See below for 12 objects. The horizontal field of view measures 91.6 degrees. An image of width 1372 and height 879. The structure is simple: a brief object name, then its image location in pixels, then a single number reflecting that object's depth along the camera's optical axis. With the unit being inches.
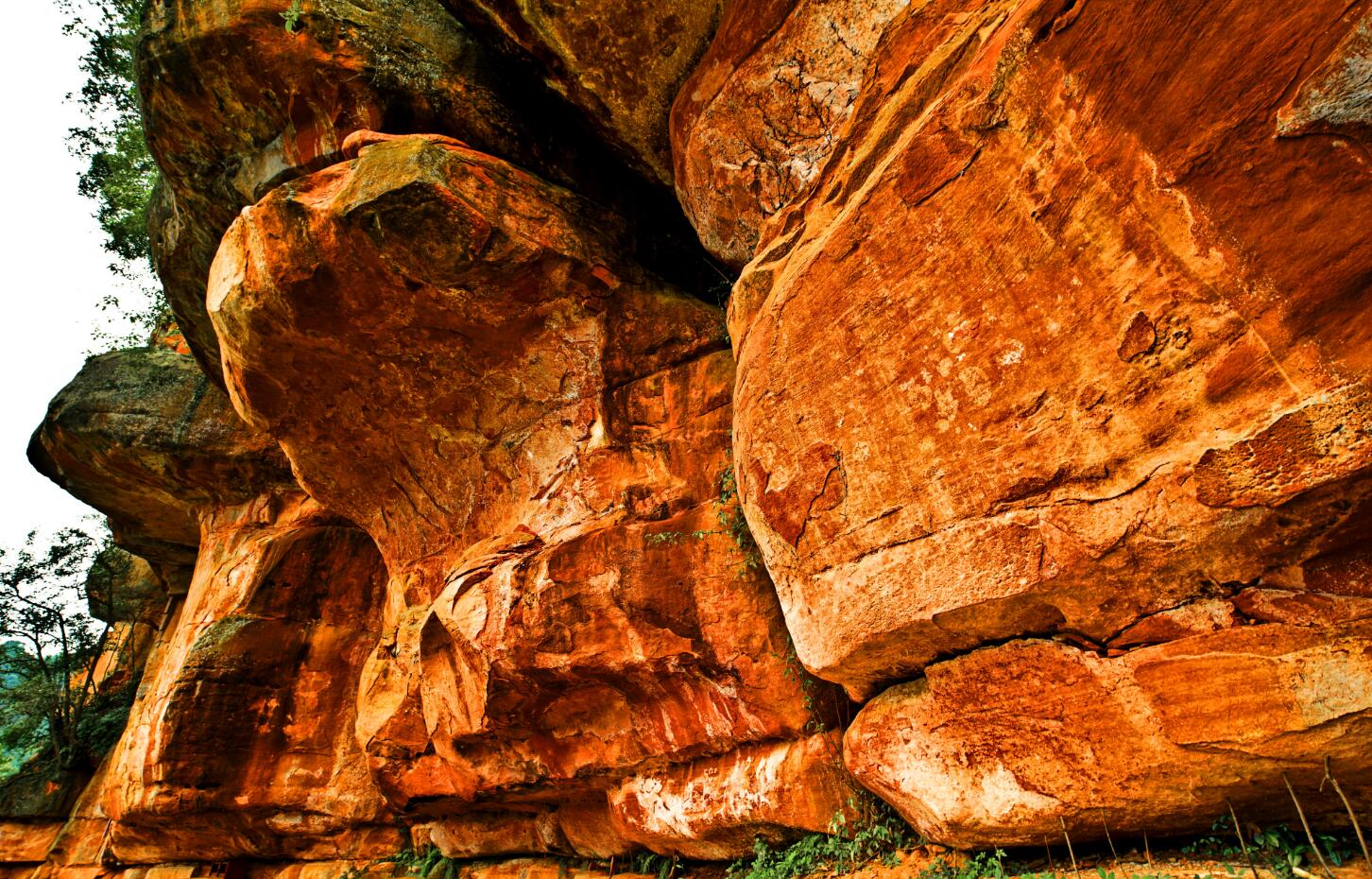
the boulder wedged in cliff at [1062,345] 106.7
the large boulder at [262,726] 354.0
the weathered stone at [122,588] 596.4
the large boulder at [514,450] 226.2
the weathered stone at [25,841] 477.7
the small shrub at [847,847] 183.6
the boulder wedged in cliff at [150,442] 451.5
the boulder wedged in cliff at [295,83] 288.0
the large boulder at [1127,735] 111.4
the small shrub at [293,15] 278.7
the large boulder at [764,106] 217.3
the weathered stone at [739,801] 199.5
